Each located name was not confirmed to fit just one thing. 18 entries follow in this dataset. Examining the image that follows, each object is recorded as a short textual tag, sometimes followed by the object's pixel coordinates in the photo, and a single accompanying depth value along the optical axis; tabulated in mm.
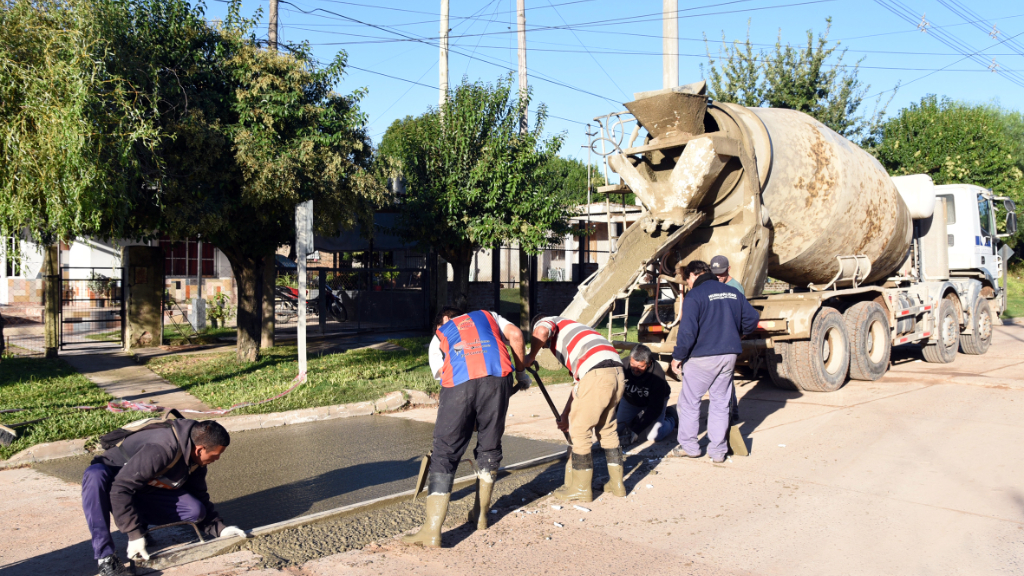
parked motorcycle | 21391
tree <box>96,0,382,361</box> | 10305
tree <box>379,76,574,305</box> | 14602
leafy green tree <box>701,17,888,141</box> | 19922
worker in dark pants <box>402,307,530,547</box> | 4566
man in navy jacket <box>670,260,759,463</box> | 6309
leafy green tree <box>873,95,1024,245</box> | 26266
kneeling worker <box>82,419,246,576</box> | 4039
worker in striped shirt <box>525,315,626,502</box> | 5328
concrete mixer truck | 8508
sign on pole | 10273
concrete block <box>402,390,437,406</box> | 9727
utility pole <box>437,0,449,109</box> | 16977
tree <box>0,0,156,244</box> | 7570
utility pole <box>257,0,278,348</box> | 15094
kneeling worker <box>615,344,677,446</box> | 7117
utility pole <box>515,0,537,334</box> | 15961
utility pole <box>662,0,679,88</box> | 12673
